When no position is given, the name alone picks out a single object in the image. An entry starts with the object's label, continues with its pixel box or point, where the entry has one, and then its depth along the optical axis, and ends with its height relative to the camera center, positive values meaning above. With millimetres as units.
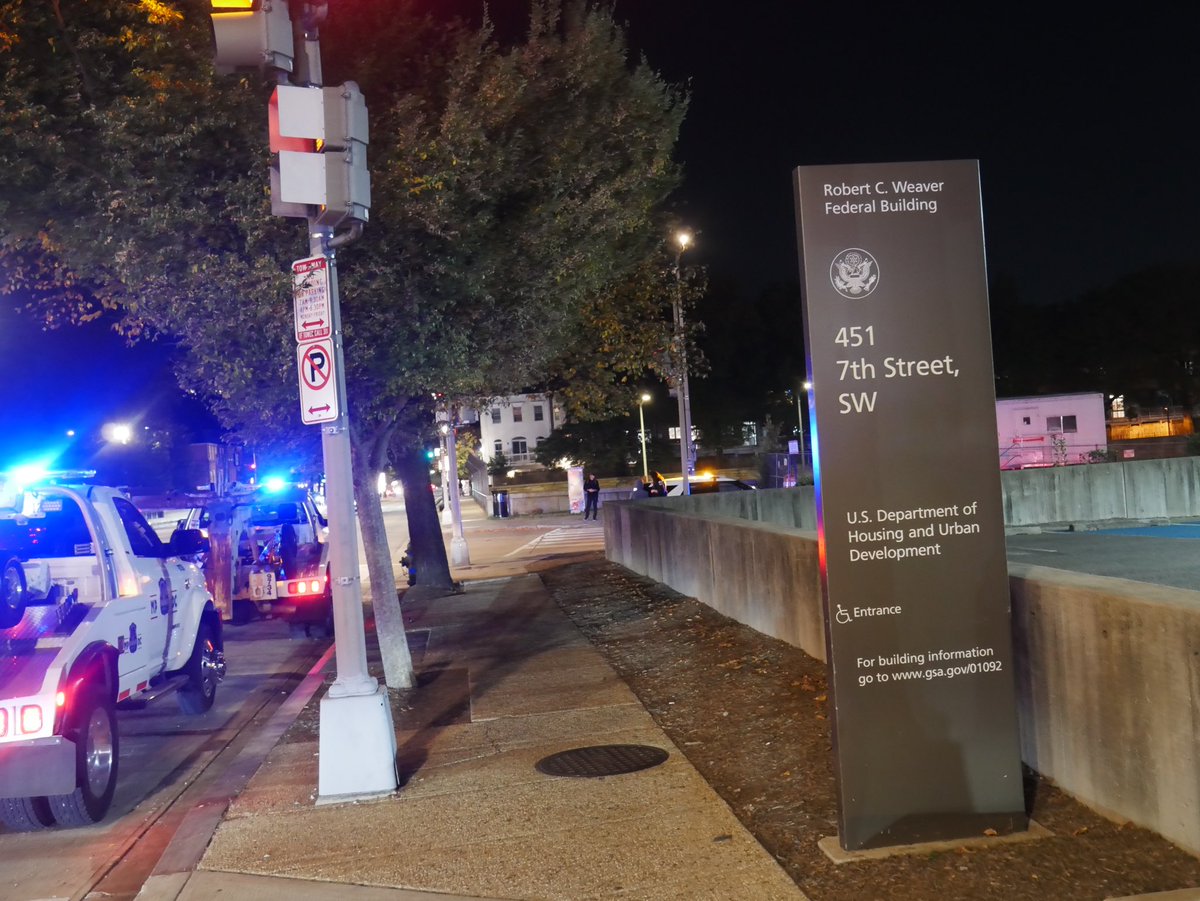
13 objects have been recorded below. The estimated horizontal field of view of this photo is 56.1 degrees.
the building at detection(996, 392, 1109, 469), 42562 +234
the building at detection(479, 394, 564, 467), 106562 +3293
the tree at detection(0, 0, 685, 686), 9492 +2499
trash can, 49906 -1715
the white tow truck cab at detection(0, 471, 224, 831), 6645 -975
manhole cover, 7344 -2023
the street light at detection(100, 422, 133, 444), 14992 +791
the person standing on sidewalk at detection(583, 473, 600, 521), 40694 -1329
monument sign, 5430 -325
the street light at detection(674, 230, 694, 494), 19219 +2377
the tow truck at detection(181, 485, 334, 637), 13953 -1030
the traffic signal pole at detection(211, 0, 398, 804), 7137 +1581
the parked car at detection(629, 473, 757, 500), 34344 -1032
